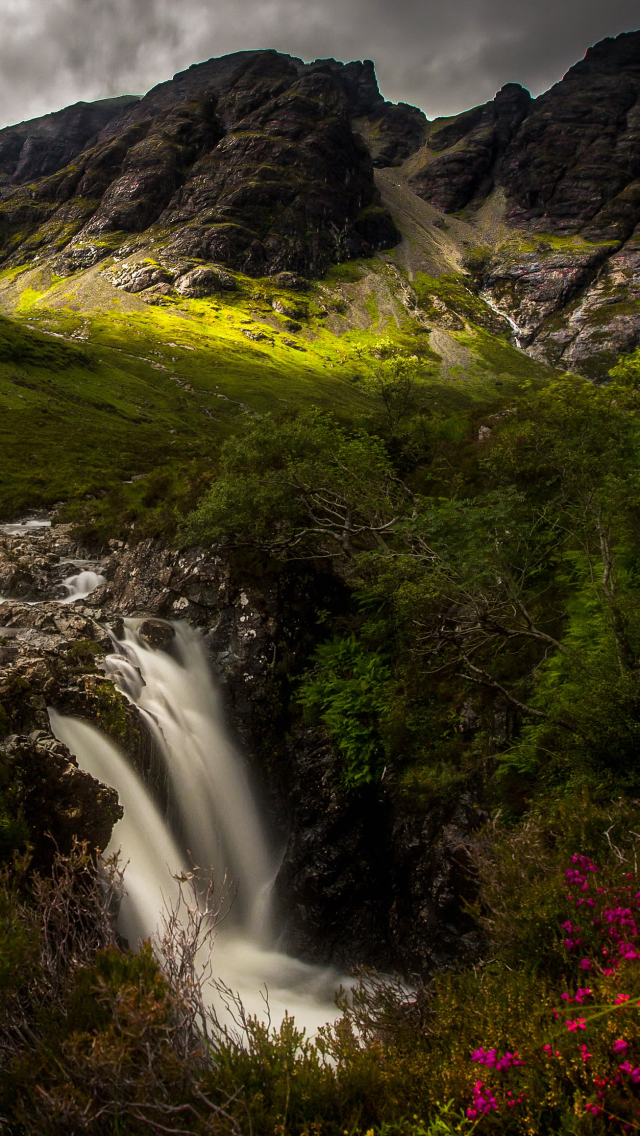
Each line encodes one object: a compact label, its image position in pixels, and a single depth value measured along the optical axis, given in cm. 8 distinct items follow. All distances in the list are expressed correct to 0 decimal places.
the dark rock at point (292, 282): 19400
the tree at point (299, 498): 1884
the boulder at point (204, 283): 18000
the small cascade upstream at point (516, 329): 19062
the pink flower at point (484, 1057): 459
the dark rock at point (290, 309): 18138
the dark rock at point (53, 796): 1009
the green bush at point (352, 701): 1394
